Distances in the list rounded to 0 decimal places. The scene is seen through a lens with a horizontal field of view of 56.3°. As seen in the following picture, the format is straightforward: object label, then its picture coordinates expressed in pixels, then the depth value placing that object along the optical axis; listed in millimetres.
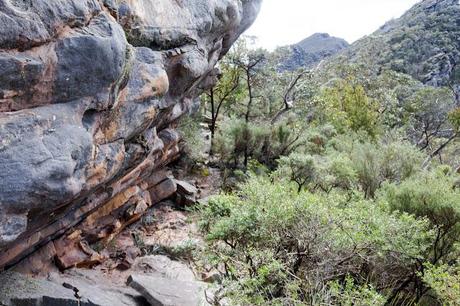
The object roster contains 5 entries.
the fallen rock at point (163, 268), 11180
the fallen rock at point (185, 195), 16312
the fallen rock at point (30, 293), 7520
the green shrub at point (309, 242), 8609
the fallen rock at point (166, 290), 9195
